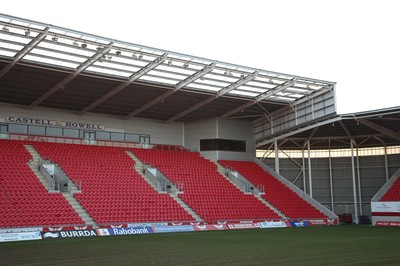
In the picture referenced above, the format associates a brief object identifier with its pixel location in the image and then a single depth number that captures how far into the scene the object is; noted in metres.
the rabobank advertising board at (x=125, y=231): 27.01
